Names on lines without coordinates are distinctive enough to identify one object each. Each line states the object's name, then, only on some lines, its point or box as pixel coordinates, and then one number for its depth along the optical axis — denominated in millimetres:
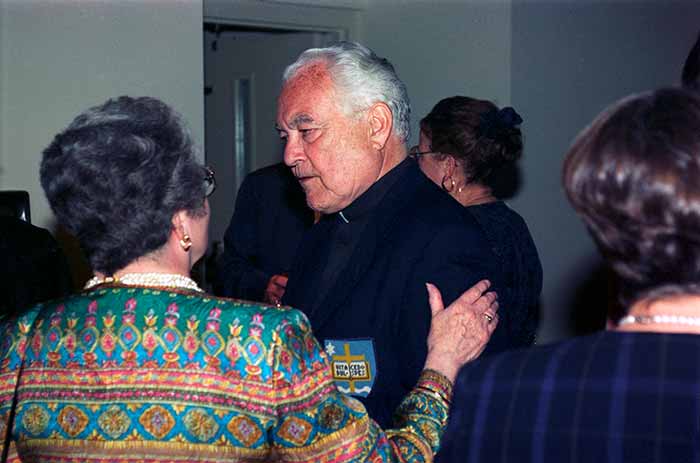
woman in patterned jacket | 1436
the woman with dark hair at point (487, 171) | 2988
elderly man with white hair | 1996
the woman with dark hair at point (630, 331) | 1129
